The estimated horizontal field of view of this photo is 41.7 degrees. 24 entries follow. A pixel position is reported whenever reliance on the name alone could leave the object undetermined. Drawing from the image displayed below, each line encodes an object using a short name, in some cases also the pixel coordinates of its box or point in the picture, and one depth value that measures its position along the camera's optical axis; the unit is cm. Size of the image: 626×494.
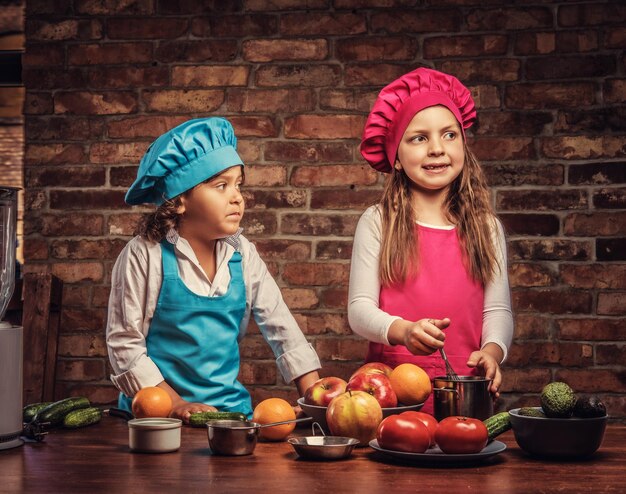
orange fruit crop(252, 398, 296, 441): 152
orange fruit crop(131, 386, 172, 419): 162
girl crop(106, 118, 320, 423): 214
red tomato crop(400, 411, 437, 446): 134
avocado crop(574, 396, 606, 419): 135
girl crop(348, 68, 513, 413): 220
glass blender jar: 148
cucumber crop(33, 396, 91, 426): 168
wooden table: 119
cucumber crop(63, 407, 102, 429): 169
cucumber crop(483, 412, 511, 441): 141
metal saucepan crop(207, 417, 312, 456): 139
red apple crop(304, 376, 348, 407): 156
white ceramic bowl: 143
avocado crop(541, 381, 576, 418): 134
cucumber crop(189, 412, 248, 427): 158
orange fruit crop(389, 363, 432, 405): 159
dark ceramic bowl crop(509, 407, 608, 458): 134
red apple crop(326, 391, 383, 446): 144
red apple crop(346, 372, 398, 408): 154
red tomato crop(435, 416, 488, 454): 129
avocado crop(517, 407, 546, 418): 138
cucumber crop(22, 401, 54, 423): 175
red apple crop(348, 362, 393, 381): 163
